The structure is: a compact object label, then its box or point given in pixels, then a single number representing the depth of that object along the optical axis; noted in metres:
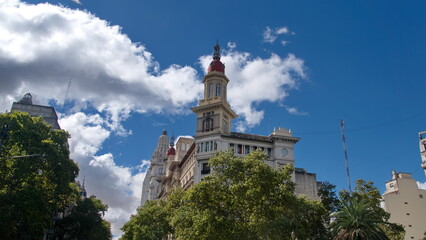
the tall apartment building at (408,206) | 66.44
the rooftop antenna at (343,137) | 56.67
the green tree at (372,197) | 41.18
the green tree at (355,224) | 31.33
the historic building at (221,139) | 59.31
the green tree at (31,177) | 39.97
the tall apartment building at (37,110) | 77.33
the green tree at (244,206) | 33.50
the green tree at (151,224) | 51.66
